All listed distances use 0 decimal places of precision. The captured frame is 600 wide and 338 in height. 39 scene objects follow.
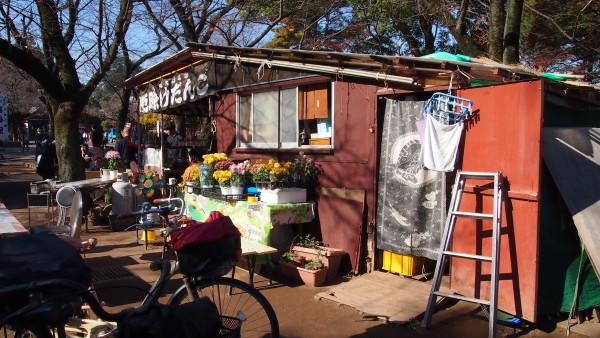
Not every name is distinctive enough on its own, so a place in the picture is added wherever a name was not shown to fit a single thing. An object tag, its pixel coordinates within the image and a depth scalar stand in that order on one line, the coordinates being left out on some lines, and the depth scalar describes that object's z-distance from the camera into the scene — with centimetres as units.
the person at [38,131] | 4938
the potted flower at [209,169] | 835
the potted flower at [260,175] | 725
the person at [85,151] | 1886
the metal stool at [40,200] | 907
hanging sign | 971
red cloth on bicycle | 330
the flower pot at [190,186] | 903
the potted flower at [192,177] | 901
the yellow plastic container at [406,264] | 635
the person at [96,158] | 1535
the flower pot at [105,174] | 1067
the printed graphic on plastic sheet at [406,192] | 595
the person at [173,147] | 1244
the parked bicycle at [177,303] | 242
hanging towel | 544
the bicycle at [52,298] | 240
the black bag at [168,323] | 252
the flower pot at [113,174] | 1062
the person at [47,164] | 1273
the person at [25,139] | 4471
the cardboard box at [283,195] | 706
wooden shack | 486
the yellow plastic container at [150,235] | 886
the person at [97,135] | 1716
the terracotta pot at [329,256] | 669
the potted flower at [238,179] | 762
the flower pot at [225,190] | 775
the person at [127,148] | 1224
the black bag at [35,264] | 246
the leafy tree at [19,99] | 3113
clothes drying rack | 540
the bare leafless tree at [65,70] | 1116
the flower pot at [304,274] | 639
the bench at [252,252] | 593
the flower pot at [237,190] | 765
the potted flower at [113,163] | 1071
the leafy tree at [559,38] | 1480
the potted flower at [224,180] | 768
